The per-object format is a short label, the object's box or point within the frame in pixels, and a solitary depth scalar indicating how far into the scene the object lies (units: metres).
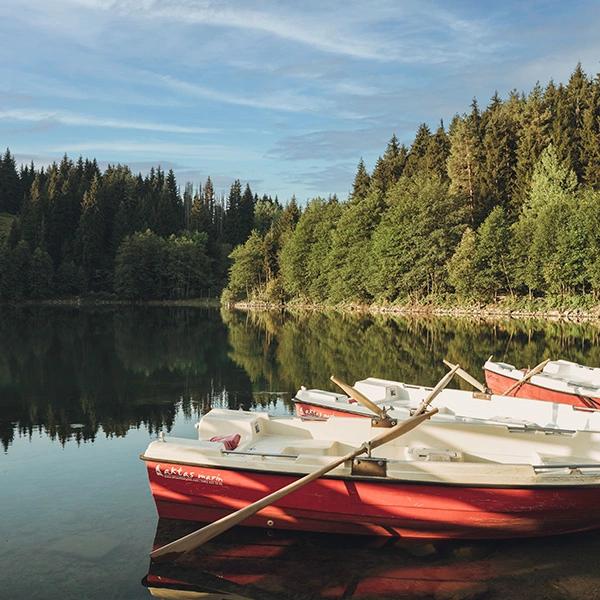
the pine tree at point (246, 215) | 131.00
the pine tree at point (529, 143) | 78.19
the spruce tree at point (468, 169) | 81.06
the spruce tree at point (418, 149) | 95.31
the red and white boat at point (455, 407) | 14.46
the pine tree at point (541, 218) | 63.88
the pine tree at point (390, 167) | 95.25
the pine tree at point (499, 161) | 81.12
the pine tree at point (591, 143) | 74.00
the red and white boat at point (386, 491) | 9.92
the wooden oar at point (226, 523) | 9.26
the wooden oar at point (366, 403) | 12.29
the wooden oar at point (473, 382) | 18.15
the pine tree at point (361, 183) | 96.81
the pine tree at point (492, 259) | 67.44
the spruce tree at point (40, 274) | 104.00
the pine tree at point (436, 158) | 90.50
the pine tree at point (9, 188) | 146.50
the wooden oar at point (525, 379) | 19.36
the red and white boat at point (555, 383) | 19.53
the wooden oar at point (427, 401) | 12.13
